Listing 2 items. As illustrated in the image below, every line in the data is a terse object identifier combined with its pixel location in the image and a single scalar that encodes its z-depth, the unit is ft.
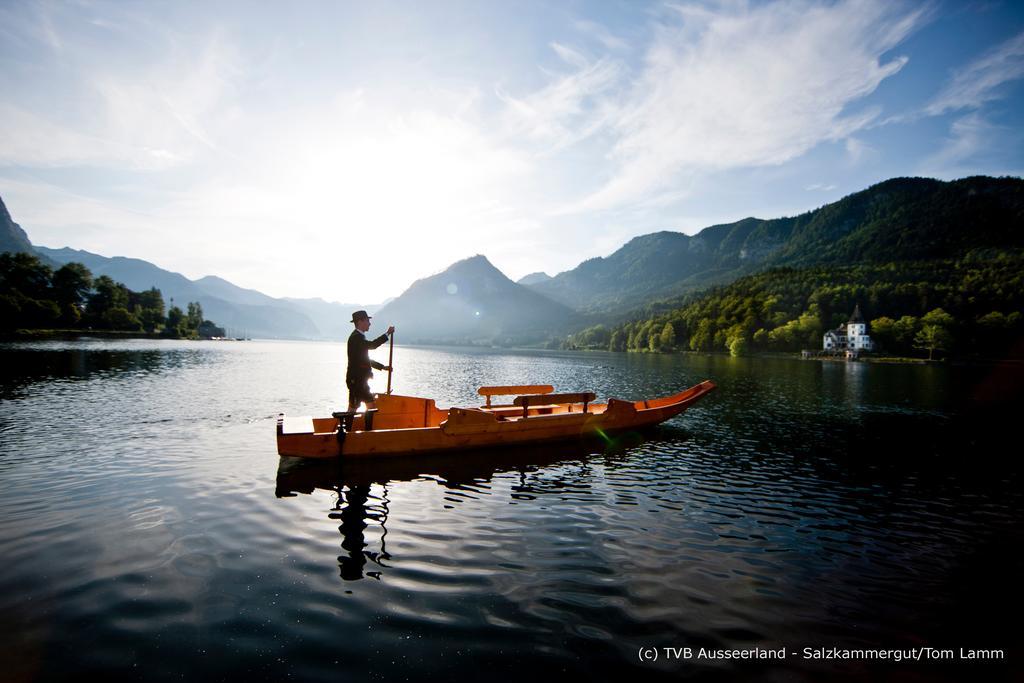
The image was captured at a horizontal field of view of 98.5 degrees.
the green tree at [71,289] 392.24
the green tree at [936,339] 361.92
